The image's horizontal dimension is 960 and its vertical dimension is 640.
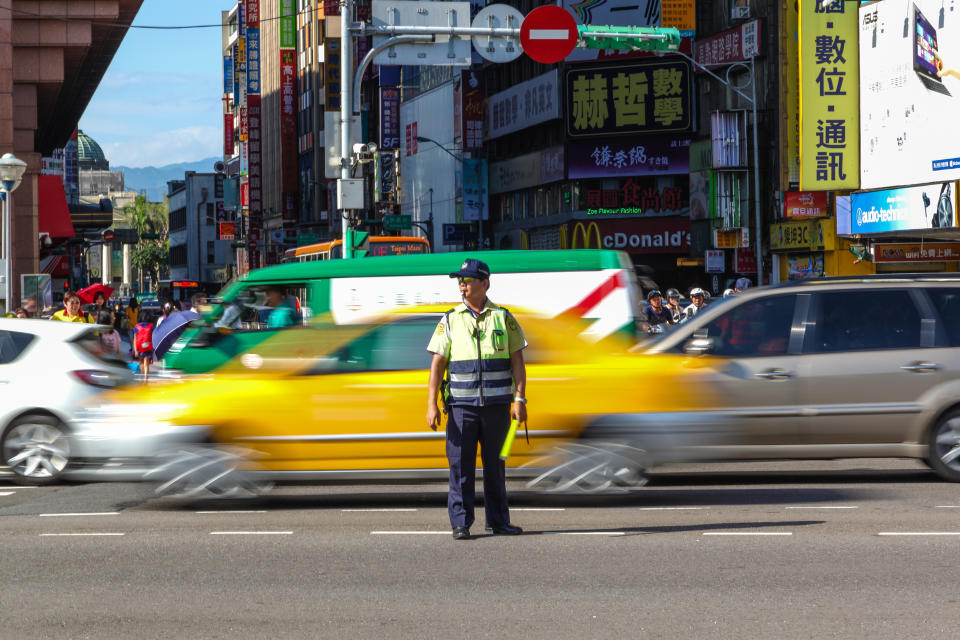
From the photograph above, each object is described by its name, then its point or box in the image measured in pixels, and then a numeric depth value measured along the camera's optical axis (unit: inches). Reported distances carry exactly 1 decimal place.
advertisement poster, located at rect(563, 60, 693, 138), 2252.7
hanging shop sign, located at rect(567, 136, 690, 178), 2290.8
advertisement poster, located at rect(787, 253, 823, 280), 1829.5
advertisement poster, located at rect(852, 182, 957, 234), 1432.1
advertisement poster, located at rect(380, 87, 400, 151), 3636.8
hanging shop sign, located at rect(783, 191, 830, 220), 1765.5
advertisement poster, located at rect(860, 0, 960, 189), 1414.9
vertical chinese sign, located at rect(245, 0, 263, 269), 4606.3
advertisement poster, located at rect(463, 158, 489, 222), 2847.0
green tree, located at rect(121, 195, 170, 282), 7101.4
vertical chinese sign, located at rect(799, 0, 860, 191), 1599.4
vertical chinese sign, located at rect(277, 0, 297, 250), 4379.9
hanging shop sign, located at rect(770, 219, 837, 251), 1787.6
